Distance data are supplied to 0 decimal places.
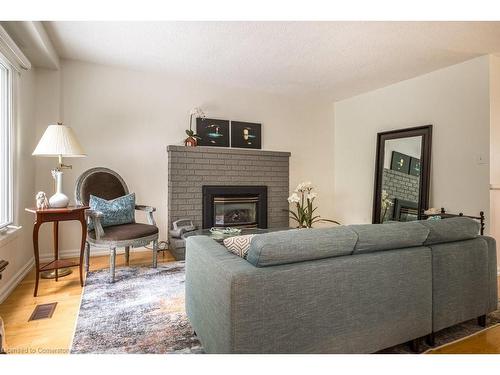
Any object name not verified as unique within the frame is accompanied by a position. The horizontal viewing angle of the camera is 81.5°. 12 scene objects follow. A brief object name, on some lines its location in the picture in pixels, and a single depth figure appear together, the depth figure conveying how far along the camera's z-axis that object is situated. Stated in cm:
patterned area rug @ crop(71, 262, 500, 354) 165
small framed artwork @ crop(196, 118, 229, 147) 411
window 255
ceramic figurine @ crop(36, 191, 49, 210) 253
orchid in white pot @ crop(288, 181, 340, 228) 429
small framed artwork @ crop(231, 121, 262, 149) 435
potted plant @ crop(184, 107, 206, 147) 395
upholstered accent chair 267
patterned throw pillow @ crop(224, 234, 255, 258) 141
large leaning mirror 372
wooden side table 244
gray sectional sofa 119
